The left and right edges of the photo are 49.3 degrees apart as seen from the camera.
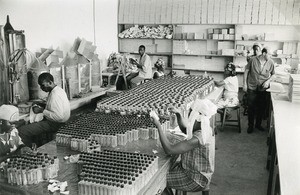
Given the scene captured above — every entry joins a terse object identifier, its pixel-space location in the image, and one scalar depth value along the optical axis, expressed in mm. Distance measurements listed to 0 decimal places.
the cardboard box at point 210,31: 10053
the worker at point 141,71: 8375
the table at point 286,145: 2689
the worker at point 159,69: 7764
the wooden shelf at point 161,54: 10581
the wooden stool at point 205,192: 3330
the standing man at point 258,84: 6625
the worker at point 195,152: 3098
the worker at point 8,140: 3266
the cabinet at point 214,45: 9438
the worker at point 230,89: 6301
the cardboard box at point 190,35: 10117
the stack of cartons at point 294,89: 5211
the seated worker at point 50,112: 4542
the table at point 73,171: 2575
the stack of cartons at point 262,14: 9500
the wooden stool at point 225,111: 6311
